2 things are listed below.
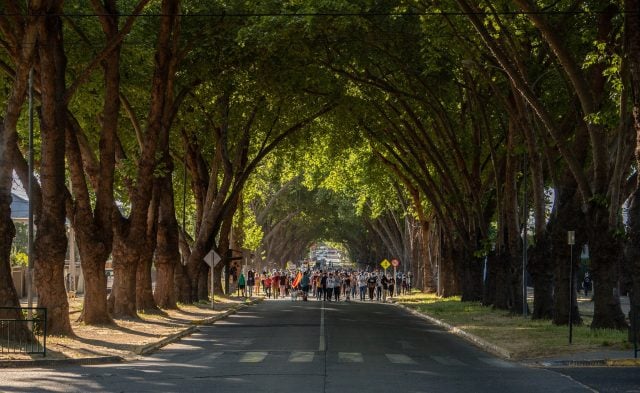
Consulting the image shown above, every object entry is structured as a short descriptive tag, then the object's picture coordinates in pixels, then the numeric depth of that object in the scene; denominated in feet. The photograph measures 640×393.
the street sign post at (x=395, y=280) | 241.06
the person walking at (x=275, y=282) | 231.46
